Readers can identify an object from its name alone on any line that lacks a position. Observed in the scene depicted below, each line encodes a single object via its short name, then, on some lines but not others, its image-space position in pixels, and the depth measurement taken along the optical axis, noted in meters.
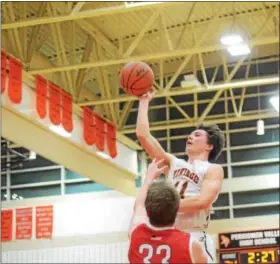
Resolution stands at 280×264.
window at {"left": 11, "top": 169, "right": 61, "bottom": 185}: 22.09
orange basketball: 5.42
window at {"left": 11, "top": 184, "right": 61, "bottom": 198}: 21.95
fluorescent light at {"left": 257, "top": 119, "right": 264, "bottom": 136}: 17.25
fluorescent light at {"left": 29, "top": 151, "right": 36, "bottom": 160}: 21.14
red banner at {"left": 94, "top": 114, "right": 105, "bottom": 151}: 17.59
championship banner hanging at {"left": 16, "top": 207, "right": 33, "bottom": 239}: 21.69
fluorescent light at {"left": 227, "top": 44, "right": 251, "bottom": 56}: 14.21
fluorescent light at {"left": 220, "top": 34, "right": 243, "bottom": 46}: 14.03
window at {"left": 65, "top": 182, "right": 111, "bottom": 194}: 21.69
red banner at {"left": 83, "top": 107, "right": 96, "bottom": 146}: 16.97
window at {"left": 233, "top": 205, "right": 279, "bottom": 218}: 19.81
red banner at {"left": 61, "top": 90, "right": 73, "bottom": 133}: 15.62
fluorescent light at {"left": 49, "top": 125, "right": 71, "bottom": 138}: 15.10
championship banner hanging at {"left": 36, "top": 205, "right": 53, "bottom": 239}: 21.50
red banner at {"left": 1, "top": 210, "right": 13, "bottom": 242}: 21.86
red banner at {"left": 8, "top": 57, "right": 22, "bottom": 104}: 13.59
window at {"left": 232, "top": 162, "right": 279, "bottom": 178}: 20.06
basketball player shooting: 4.88
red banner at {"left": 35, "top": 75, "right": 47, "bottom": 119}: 14.52
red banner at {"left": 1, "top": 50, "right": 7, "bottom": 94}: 13.19
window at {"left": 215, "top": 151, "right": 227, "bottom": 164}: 20.69
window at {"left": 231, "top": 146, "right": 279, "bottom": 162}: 20.16
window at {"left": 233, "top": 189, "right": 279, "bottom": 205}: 19.89
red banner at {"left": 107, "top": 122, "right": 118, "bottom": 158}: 18.34
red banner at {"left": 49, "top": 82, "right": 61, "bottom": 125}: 15.06
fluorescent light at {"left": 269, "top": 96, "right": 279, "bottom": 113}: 16.56
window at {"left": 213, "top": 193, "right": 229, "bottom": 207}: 20.36
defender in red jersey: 3.68
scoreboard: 15.47
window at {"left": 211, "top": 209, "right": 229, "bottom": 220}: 20.27
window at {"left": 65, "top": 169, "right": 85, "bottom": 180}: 21.86
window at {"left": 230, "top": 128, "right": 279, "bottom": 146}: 20.28
